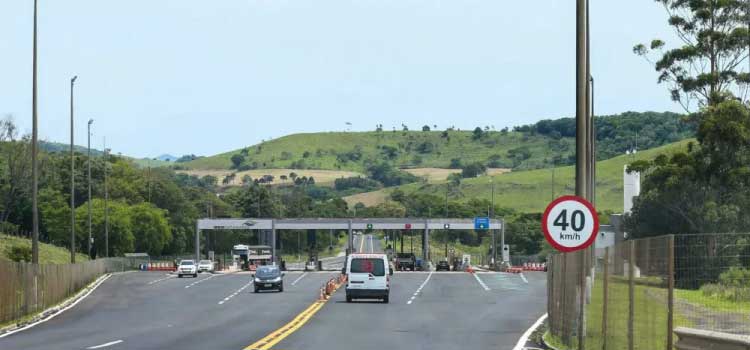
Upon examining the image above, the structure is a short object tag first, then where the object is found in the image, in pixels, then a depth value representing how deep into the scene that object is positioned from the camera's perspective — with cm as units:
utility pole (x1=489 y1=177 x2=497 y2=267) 11681
